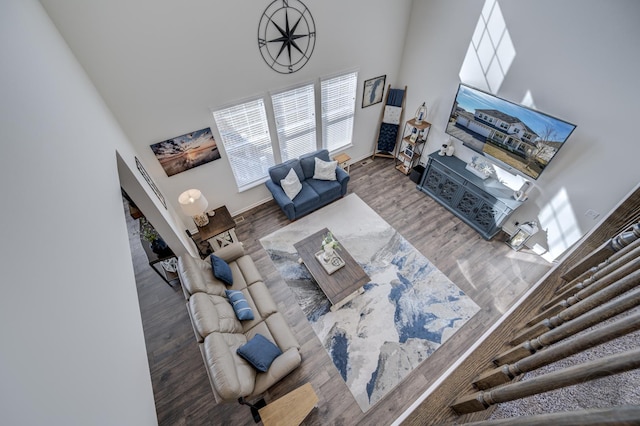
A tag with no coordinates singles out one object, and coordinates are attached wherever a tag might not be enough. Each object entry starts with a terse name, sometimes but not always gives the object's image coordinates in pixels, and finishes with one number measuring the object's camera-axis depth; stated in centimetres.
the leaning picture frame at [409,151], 566
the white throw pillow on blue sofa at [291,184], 480
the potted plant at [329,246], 392
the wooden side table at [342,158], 559
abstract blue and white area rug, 335
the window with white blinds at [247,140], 412
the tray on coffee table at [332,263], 384
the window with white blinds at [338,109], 482
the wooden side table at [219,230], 424
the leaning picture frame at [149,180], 326
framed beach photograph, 379
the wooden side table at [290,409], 262
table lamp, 380
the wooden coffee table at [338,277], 367
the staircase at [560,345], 50
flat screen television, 359
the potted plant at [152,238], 370
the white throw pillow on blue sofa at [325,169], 510
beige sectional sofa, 253
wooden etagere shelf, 541
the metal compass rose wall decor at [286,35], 361
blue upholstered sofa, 484
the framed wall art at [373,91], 521
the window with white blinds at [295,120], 447
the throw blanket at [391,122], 553
